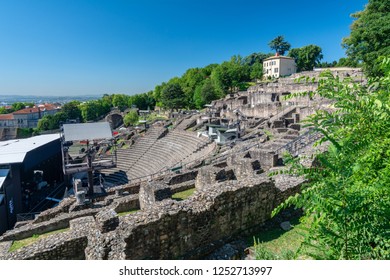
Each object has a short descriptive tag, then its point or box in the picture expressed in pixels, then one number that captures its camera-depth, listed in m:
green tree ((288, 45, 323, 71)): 83.75
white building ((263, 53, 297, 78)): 80.38
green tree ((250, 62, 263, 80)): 81.06
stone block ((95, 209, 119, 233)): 7.98
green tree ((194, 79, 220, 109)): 66.94
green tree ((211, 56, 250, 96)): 69.62
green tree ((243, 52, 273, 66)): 101.19
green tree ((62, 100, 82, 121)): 82.11
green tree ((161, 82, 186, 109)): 70.18
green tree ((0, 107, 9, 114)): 106.12
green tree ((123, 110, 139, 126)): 68.00
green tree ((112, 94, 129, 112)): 108.43
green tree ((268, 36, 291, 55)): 92.75
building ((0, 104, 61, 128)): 88.88
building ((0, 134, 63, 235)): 17.88
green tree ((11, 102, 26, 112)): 114.50
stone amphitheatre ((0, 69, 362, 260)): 6.04
